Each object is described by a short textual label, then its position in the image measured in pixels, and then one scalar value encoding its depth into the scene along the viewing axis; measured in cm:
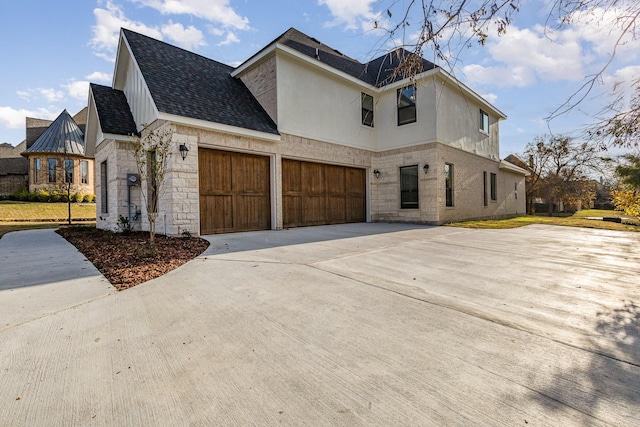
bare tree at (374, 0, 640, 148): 279
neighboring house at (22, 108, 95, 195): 2567
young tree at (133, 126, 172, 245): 650
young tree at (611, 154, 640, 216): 958
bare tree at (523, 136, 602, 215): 2212
